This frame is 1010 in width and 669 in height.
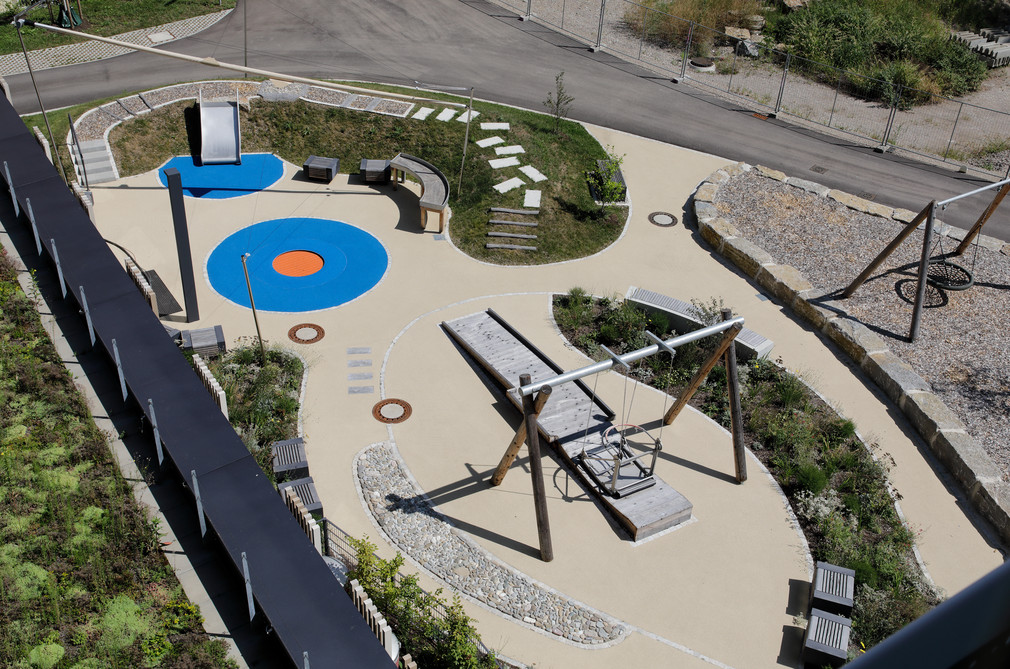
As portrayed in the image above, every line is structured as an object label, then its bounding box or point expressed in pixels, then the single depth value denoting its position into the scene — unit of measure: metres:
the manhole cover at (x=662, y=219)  26.39
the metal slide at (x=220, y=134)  27.56
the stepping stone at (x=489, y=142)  28.20
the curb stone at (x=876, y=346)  17.88
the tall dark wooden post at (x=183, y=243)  19.22
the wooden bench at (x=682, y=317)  21.08
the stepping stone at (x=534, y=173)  27.09
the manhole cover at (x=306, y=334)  21.08
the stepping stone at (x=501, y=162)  27.39
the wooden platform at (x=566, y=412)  16.95
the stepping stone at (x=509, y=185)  26.61
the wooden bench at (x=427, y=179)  25.00
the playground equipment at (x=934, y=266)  21.31
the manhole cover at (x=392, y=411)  19.00
